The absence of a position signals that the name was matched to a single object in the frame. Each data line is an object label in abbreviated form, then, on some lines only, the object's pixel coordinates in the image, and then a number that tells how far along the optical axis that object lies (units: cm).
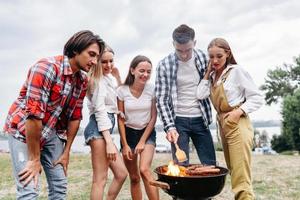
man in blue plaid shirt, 254
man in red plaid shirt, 172
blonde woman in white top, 242
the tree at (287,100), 1739
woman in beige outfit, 230
